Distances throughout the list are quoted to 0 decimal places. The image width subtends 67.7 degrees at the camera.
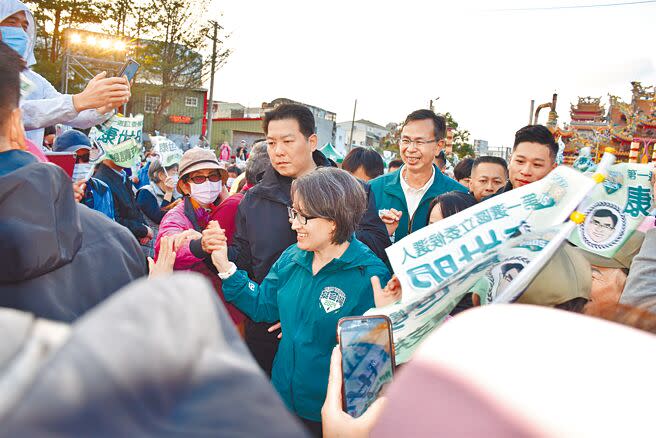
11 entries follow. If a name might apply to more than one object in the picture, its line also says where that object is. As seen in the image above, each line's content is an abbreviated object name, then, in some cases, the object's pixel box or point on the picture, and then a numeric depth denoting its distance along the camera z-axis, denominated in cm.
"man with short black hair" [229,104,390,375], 294
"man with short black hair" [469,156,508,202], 438
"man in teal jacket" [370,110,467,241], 406
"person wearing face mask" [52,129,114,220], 378
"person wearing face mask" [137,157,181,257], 566
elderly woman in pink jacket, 312
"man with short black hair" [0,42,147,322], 107
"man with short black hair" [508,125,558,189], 340
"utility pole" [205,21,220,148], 2551
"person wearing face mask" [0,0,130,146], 217
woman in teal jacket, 224
